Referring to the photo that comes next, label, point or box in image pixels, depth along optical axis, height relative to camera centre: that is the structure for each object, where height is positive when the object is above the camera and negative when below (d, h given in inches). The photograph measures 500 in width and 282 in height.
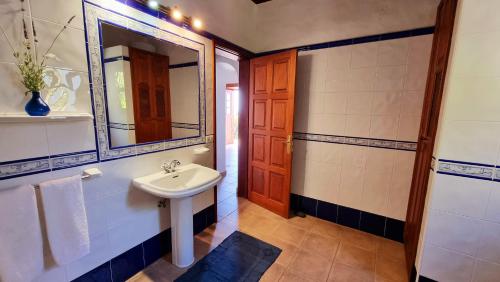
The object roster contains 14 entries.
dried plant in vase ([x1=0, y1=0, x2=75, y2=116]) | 41.9 +7.1
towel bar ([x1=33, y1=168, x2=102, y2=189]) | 52.1 -16.1
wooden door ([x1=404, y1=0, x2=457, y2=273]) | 57.0 -1.1
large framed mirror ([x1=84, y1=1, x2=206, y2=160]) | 55.0 +8.7
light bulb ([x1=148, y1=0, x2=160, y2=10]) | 62.4 +31.5
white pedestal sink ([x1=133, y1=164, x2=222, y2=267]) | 66.5 -32.2
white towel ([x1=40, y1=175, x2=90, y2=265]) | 46.1 -25.5
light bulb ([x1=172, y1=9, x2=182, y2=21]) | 68.6 +31.3
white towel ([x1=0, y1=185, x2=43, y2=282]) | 40.9 -26.5
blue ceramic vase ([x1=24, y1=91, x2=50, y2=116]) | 42.4 +0.1
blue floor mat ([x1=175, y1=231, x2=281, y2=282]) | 67.8 -53.0
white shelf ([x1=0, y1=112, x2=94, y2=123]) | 40.0 -2.2
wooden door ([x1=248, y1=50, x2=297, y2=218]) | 95.3 -8.2
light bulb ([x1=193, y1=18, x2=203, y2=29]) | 75.6 +31.5
